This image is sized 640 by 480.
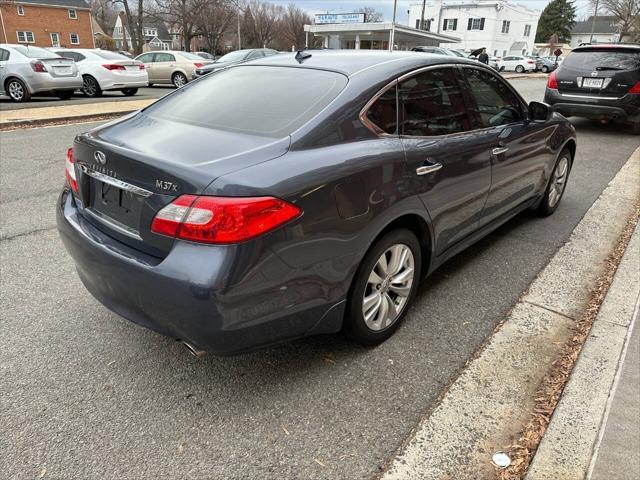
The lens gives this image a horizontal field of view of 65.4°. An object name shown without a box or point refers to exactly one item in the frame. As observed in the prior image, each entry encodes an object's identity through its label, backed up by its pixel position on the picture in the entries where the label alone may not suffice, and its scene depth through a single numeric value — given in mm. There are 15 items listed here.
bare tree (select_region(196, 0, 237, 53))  58469
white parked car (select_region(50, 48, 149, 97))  14203
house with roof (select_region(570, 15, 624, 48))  92000
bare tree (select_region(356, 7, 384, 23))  78694
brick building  53844
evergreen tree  85750
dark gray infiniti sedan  2102
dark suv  9423
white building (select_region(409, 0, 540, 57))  62719
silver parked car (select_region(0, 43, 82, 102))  12367
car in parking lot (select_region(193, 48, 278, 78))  15705
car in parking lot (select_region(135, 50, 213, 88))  18328
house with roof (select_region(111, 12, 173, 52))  80188
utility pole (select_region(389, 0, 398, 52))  40156
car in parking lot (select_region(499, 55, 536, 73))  44969
